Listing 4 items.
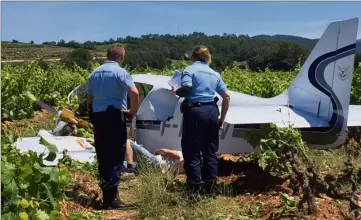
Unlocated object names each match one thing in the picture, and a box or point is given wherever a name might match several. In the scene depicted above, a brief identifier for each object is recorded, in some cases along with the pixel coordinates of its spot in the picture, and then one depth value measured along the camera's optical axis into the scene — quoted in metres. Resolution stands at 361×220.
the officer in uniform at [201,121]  5.91
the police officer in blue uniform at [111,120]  5.64
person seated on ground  6.78
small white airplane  6.52
